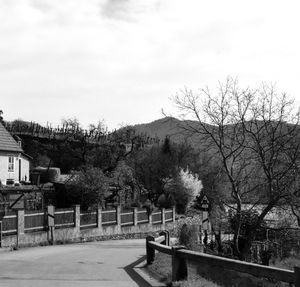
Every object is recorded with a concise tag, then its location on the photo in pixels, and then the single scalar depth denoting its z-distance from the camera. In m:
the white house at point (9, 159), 41.12
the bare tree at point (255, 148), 21.87
